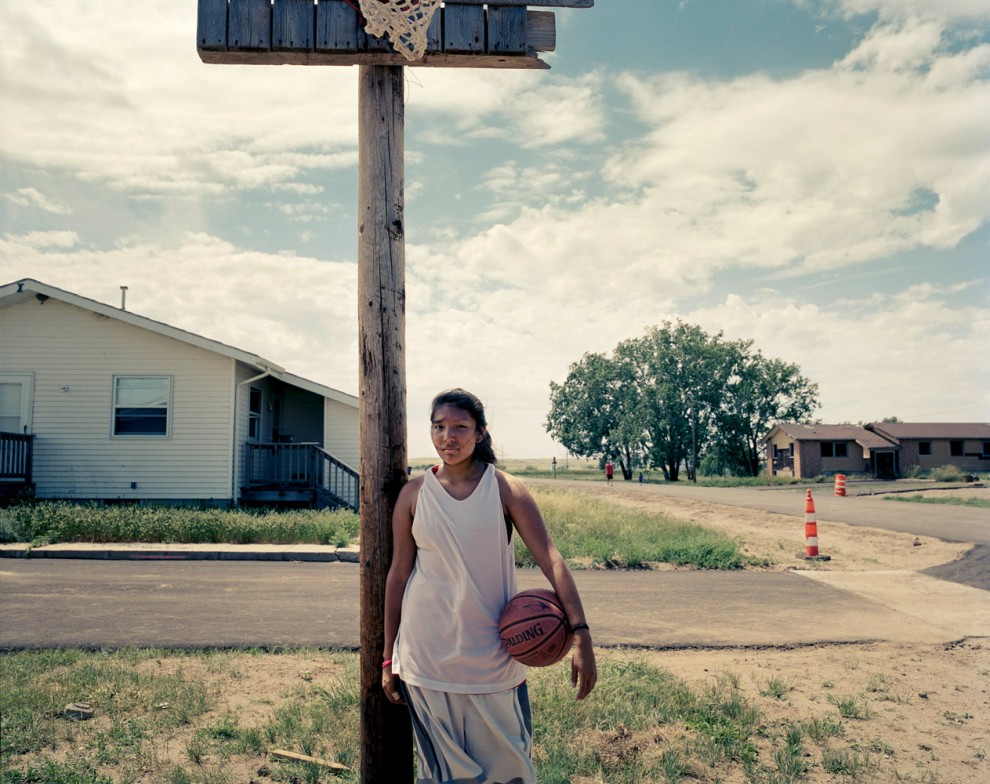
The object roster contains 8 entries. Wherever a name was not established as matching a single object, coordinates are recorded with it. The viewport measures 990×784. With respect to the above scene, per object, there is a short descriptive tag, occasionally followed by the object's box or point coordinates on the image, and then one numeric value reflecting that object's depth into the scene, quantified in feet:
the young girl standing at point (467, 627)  9.51
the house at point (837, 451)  195.83
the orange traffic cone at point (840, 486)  101.45
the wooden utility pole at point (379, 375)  11.35
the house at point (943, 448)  200.95
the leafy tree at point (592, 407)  243.81
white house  60.39
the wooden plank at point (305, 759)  13.82
